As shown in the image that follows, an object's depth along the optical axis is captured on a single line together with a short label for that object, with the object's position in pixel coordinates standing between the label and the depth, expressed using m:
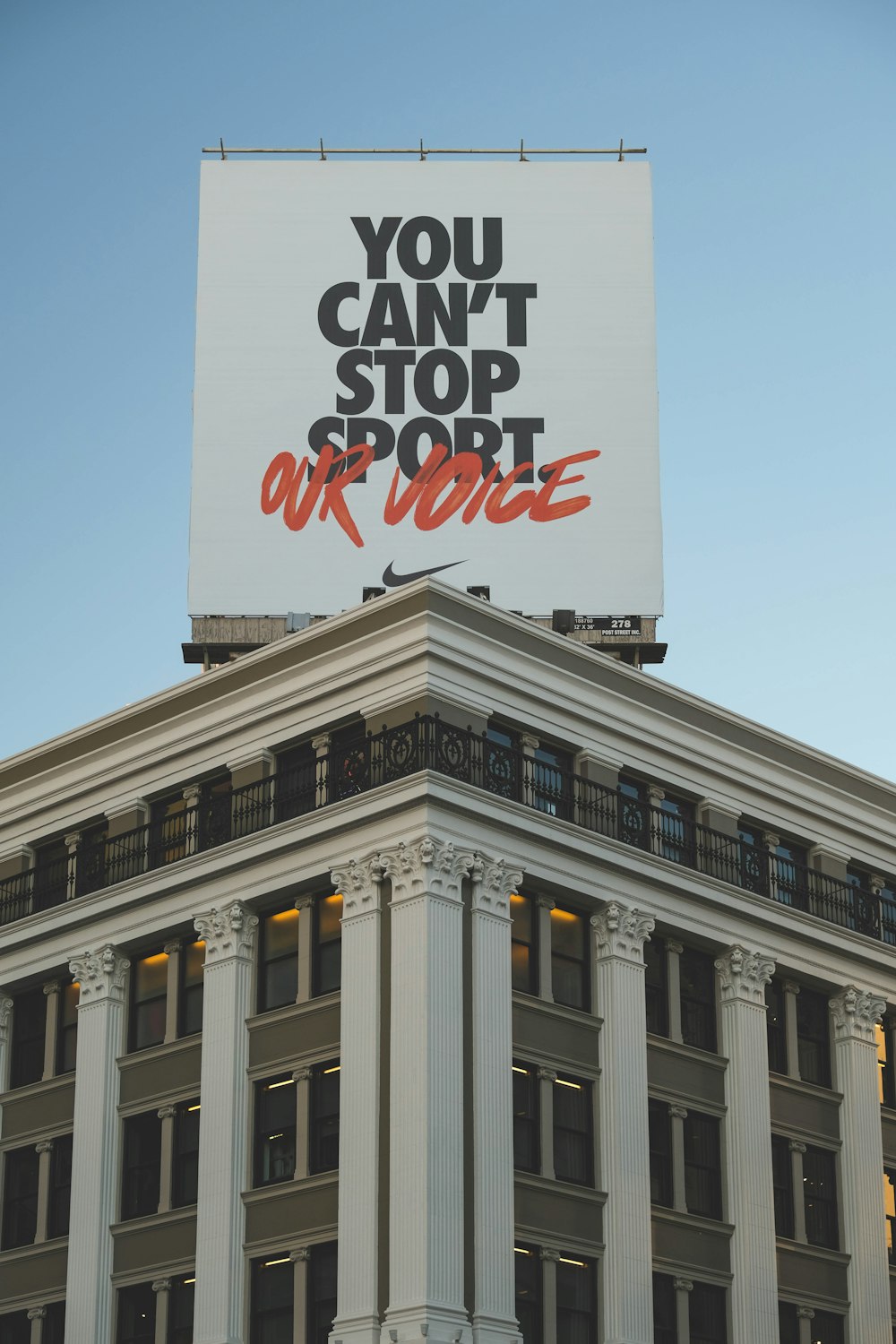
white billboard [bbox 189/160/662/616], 64.62
